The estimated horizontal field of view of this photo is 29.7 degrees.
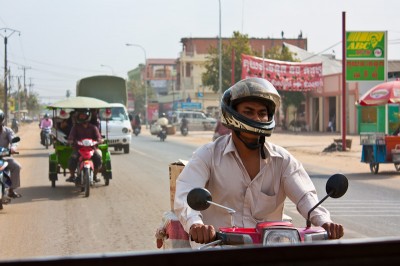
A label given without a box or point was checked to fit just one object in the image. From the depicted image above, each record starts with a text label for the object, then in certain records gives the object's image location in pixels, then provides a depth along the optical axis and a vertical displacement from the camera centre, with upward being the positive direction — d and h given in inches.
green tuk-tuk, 662.5 -34.7
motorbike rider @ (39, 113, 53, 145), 1434.5 -27.2
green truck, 1234.6 +20.0
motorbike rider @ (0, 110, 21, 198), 504.1 -35.4
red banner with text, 1947.6 +97.4
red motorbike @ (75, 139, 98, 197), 587.5 -44.7
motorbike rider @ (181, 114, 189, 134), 2317.9 -49.7
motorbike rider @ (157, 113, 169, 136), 1915.1 -37.3
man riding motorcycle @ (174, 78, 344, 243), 161.6 -13.6
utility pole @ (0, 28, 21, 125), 2827.3 +177.5
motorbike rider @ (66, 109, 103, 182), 628.7 -23.8
